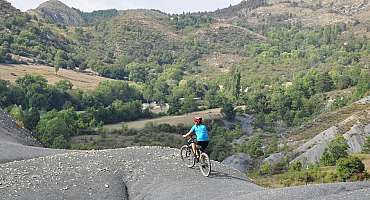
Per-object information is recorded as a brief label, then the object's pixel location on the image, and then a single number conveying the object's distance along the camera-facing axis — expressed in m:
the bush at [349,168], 47.19
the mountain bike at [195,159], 21.94
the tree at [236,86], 160.12
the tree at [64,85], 132.16
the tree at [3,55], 149.88
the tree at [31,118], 91.50
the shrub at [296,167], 63.44
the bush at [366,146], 73.75
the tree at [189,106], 133.38
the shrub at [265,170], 65.88
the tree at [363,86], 127.06
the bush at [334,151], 68.12
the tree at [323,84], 155.00
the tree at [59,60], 172.69
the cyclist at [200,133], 21.59
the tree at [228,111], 124.75
